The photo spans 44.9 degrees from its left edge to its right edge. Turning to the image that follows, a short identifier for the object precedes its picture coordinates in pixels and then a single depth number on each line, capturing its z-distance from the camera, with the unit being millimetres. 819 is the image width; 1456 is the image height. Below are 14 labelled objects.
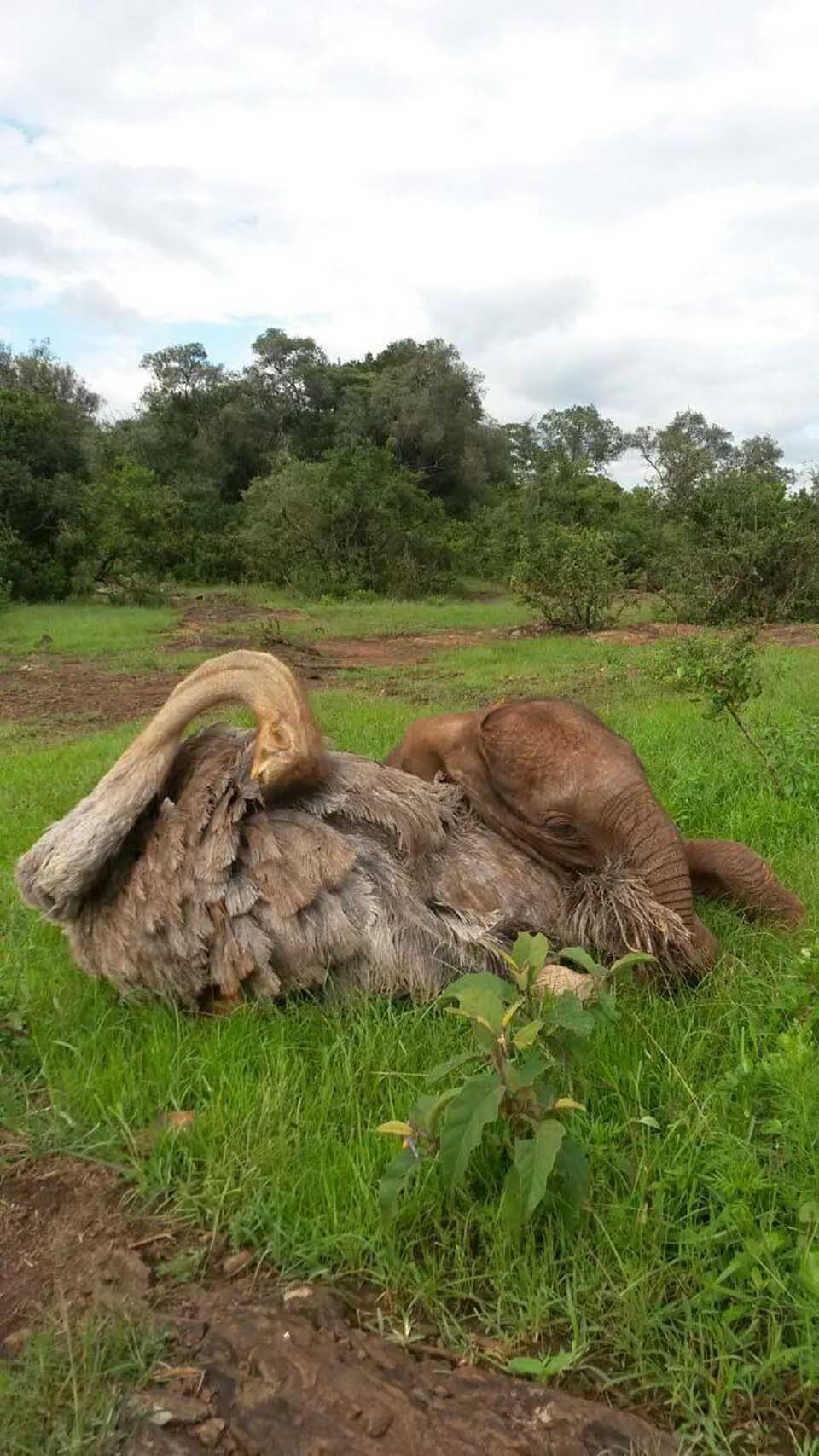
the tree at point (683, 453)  26844
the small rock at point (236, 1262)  2172
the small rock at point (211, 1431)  1765
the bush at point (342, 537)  25906
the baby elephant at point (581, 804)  3250
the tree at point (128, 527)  25297
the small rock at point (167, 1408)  1798
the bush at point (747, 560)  19766
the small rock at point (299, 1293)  2061
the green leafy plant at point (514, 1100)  2062
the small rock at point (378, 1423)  1743
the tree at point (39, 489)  23922
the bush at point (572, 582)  17875
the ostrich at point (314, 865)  3018
